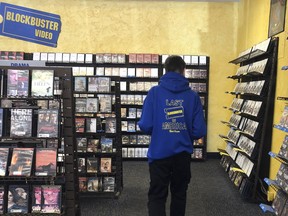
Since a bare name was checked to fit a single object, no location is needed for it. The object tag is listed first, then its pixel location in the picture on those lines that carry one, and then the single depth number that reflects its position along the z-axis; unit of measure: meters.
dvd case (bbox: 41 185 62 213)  2.41
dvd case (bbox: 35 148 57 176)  2.38
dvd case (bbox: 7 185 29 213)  2.42
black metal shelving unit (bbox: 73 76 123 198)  3.72
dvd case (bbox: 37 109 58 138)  2.37
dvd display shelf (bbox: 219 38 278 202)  3.65
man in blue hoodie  2.30
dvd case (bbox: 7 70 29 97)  2.40
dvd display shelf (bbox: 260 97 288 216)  2.66
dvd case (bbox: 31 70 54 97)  2.38
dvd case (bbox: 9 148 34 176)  2.38
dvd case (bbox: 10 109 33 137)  2.38
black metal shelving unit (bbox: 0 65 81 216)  2.39
